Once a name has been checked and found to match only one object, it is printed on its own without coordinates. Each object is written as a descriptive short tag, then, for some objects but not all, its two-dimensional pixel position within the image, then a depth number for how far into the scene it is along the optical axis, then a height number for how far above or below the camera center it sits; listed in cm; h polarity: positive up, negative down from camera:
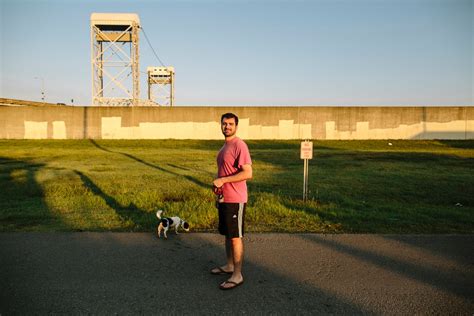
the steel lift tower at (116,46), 3784 +1038
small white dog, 516 -128
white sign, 845 -22
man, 360 -54
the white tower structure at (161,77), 4497 +824
